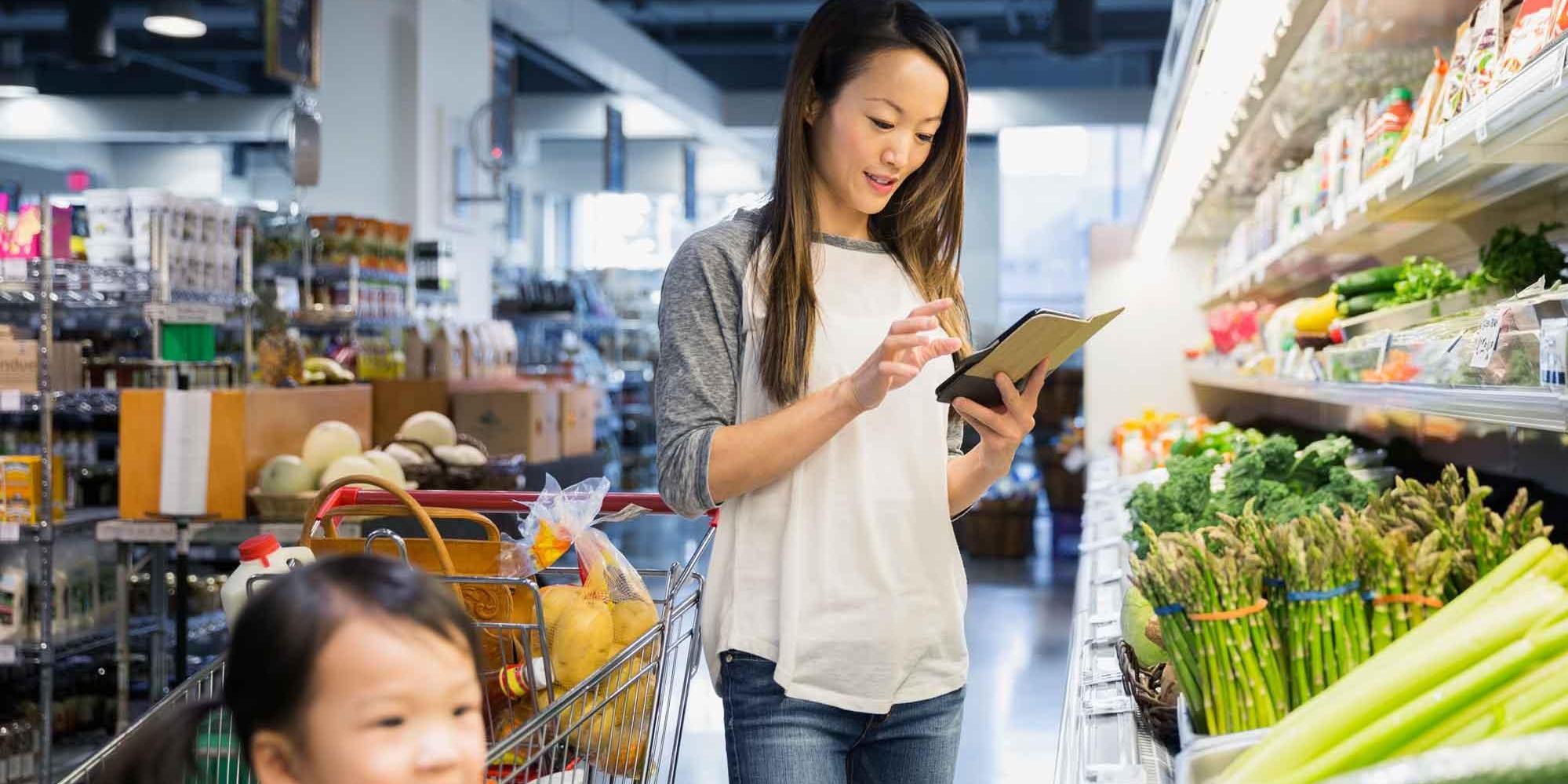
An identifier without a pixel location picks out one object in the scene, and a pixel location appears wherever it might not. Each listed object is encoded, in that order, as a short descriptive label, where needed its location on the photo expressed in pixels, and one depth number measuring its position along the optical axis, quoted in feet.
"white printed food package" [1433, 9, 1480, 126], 7.56
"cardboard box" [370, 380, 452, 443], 19.83
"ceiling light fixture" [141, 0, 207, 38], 29.91
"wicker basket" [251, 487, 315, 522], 14.42
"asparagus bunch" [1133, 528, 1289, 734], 4.71
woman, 5.37
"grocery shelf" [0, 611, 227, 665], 15.16
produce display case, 5.81
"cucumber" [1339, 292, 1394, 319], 10.22
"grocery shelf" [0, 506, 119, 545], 14.98
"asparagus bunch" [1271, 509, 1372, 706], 4.63
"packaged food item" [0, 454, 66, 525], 15.37
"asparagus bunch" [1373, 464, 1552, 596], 4.73
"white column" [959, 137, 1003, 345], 56.90
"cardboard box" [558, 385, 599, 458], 22.36
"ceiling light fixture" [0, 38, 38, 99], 47.50
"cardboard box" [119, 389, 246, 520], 14.74
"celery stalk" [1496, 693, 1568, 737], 3.54
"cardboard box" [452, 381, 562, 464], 20.39
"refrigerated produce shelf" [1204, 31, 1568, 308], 5.62
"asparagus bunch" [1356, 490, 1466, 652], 4.62
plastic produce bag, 6.32
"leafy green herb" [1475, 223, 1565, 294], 7.59
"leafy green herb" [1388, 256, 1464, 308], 8.82
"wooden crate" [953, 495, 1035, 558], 32.42
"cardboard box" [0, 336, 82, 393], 15.57
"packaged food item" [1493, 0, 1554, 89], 5.97
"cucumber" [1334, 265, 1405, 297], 10.42
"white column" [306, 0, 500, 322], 30.60
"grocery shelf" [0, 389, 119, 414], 15.23
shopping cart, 5.26
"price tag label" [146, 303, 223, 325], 16.38
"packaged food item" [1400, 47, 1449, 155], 8.20
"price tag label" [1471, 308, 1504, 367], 5.94
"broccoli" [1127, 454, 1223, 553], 9.58
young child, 3.54
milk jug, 6.00
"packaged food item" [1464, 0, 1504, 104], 6.95
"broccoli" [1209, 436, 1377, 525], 8.90
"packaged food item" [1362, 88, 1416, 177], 9.13
